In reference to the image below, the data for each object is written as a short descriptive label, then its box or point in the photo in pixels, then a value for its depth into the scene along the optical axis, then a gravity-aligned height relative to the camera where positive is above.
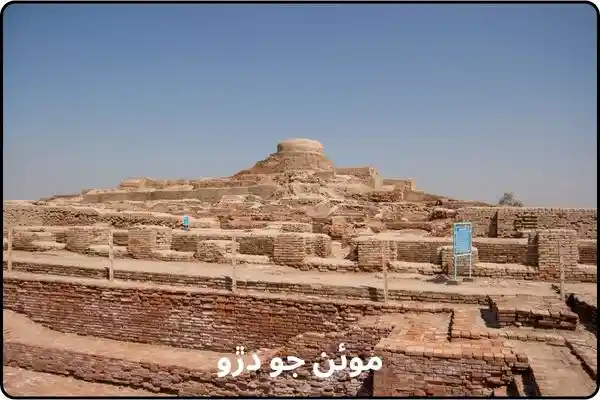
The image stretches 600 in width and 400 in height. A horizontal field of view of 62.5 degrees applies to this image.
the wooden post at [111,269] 8.65 -1.23
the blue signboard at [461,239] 8.00 -0.61
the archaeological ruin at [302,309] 4.57 -1.39
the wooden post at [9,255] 9.61 -1.11
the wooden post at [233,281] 7.55 -1.25
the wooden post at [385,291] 6.92 -1.27
